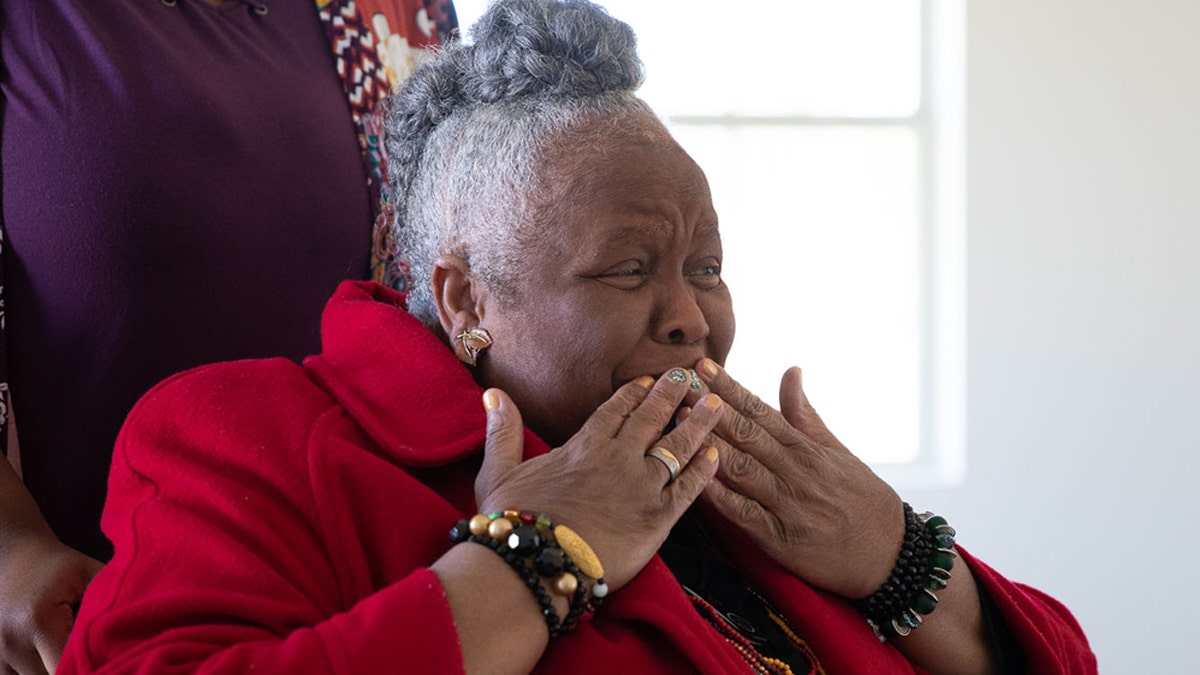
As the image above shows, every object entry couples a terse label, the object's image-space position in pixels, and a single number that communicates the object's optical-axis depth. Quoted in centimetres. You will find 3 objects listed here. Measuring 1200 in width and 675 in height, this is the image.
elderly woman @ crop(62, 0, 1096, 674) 107
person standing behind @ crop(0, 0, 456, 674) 147
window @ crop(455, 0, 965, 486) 413
